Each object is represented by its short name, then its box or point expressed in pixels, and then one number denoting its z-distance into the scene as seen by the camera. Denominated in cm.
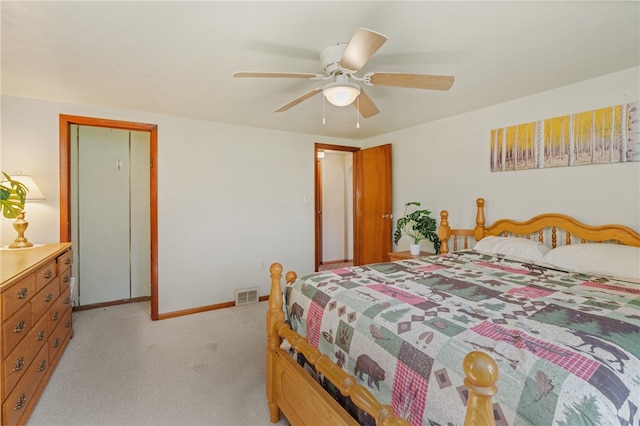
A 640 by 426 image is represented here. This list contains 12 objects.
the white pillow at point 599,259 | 190
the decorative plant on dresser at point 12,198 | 235
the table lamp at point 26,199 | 253
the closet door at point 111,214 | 366
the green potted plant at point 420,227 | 350
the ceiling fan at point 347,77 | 163
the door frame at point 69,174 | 294
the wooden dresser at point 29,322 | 158
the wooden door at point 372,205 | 427
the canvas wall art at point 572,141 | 225
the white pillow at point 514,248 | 238
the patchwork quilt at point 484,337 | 83
